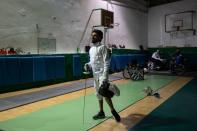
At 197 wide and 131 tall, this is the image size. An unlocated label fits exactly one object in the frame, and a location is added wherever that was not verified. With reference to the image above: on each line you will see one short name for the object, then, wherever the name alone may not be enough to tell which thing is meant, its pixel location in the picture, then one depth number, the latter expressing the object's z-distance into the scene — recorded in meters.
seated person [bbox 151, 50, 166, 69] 10.99
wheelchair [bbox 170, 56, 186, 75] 10.17
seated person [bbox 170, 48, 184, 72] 10.36
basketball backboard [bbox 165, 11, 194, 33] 12.37
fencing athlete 3.16
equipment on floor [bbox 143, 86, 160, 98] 5.13
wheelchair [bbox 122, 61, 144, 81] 7.76
